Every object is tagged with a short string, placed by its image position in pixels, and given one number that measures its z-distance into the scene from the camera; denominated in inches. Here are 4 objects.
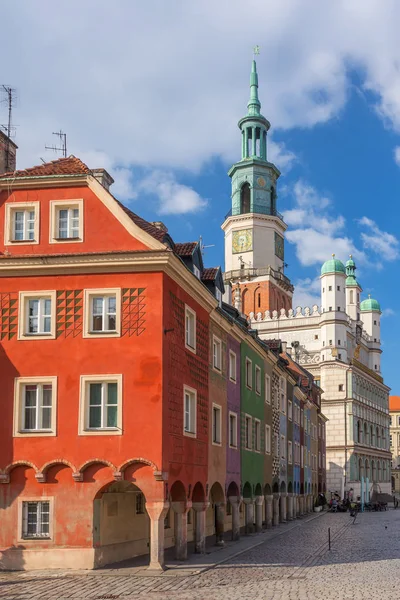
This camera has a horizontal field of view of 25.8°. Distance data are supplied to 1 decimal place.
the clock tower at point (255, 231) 4630.9
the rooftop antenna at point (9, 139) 1470.2
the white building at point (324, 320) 4247.0
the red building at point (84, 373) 1098.7
